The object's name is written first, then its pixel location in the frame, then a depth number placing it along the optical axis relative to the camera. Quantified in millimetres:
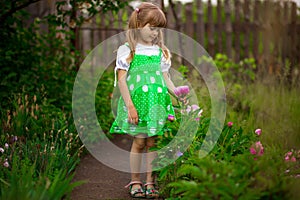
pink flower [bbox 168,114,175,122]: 3416
